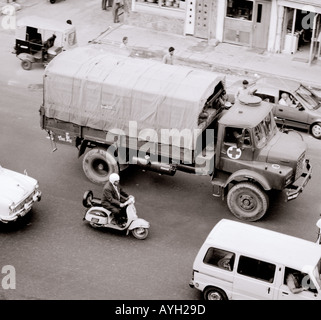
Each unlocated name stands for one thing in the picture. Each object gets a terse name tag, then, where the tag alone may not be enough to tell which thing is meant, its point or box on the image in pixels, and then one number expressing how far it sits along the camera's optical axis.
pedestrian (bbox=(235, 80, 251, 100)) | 23.94
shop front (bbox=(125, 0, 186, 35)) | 31.44
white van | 14.85
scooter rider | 18.00
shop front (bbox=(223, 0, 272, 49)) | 29.42
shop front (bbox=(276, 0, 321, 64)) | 28.41
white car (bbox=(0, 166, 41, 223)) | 17.83
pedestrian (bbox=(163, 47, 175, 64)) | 25.90
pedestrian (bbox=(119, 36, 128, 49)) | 28.57
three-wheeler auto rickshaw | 28.52
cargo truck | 18.80
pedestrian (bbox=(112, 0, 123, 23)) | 32.78
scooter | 18.02
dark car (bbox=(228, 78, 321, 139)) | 23.41
